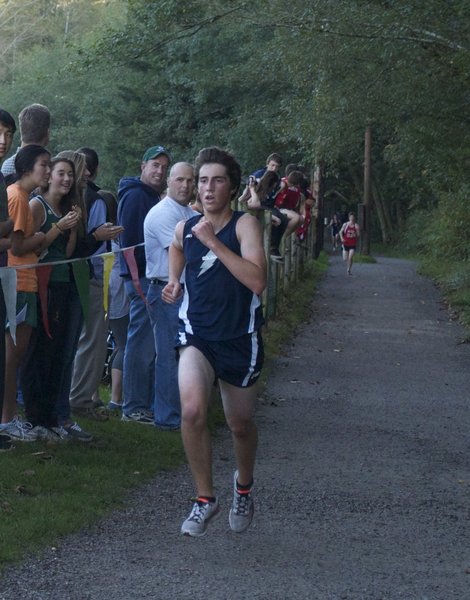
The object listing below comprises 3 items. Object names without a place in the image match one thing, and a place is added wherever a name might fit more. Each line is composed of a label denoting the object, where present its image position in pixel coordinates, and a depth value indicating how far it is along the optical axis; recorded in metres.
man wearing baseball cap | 10.14
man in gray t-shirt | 9.61
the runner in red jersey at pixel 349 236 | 33.50
